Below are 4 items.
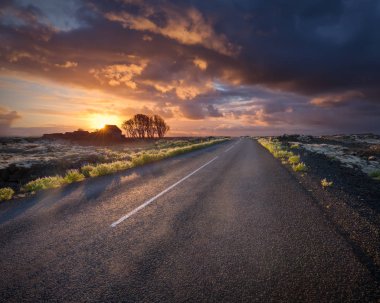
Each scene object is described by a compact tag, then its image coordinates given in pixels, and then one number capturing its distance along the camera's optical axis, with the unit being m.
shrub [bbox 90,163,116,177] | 13.97
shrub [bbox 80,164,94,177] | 13.92
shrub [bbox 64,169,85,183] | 12.06
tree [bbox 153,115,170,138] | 112.00
